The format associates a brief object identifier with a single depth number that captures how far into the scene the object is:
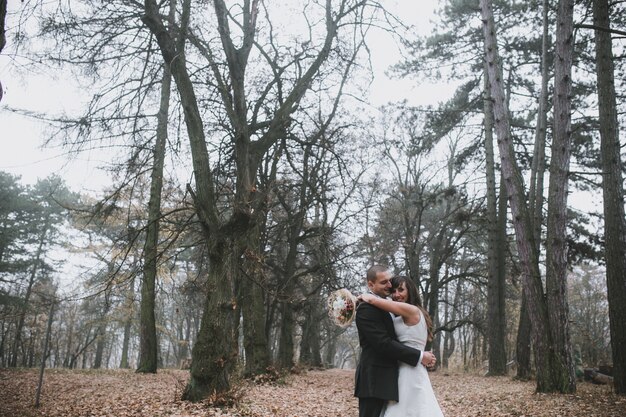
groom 3.43
